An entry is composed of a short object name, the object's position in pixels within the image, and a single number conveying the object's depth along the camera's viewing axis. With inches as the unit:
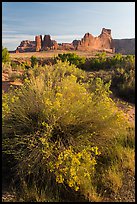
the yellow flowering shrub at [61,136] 173.2
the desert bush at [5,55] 980.6
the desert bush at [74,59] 965.2
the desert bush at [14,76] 571.9
